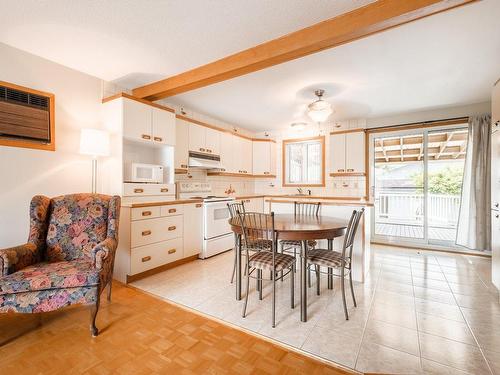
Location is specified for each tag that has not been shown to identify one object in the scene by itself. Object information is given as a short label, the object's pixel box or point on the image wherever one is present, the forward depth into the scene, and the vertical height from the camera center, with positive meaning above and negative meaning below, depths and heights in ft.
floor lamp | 8.83 +1.59
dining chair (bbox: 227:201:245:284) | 8.40 -1.02
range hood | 13.17 +1.39
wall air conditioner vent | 7.82 +2.34
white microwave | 10.10 +0.53
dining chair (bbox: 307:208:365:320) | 6.98 -2.19
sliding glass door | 14.80 +0.34
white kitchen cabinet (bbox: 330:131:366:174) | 15.56 +2.20
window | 17.52 +1.80
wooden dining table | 6.56 -1.32
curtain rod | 13.80 +3.77
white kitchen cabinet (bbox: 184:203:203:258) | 11.48 -2.14
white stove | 12.29 -1.83
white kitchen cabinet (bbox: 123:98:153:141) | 9.80 +2.73
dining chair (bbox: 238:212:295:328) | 6.68 -2.15
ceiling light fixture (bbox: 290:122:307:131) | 13.63 +3.39
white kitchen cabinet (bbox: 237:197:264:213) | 15.72 -1.30
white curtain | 13.01 -0.02
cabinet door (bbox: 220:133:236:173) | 15.47 +2.15
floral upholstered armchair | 5.66 -2.00
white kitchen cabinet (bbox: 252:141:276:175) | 18.49 +2.17
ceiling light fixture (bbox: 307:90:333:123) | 10.74 +3.38
